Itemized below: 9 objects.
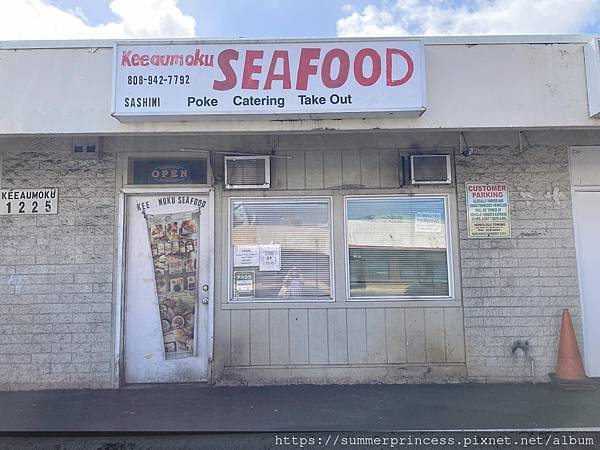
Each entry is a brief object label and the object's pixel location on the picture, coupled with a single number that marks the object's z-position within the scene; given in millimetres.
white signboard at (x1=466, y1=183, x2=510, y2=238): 5961
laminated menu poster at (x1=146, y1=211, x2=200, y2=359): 5934
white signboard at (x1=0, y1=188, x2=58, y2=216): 5926
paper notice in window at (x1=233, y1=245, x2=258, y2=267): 6008
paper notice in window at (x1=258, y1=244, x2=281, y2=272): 6004
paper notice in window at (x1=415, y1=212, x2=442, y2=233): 6059
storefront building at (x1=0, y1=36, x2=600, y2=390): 5824
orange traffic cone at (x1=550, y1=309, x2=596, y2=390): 5523
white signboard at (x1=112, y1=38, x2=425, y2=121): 4918
